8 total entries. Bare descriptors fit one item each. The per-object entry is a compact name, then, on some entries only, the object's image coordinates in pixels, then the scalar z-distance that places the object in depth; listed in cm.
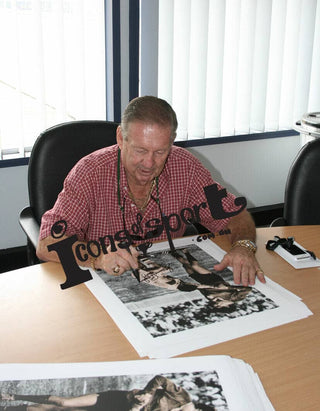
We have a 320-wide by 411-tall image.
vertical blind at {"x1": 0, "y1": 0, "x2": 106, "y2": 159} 237
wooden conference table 90
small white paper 134
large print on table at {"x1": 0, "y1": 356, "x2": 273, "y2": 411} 80
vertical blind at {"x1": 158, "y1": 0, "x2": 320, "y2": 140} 283
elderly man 129
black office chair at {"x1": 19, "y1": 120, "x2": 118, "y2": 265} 159
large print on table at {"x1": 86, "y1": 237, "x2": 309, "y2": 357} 100
